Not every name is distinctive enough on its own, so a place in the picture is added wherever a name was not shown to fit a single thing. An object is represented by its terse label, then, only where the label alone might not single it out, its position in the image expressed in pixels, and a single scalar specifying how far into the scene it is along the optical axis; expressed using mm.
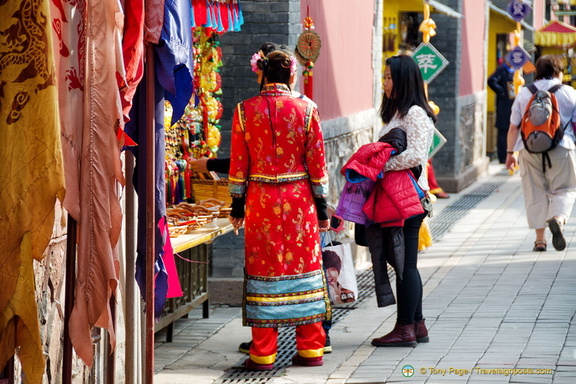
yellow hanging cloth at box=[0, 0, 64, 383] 6517
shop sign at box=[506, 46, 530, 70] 36094
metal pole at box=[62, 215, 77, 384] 7282
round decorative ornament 15744
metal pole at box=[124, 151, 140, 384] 8434
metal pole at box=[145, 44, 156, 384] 8167
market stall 13153
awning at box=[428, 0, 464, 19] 26052
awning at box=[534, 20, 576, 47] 51318
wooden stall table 12359
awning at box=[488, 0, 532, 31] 40611
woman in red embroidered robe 11678
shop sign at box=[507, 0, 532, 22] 37471
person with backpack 19367
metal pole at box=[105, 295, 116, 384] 8061
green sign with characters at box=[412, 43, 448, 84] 22387
